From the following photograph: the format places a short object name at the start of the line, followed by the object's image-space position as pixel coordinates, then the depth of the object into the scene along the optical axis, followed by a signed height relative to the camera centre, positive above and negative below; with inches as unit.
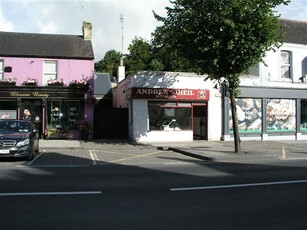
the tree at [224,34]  609.9 +138.6
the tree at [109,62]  2672.0 +416.2
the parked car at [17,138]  548.9 -25.8
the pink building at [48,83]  951.6 +89.5
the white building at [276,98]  1006.4 +60.5
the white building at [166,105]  926.6 +38.3
